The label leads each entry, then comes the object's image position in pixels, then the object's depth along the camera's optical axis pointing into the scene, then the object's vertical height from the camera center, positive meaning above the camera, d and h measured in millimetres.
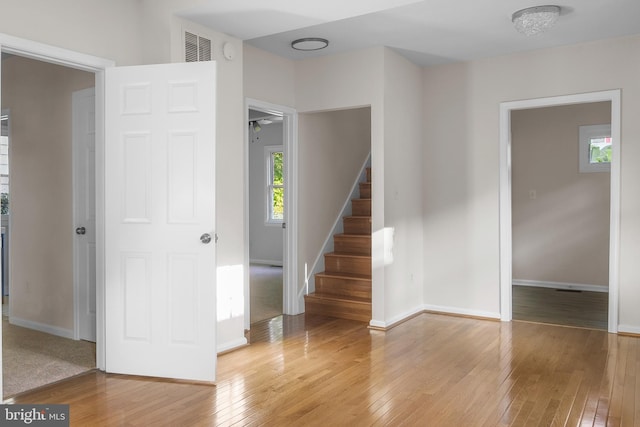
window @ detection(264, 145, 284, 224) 9906 +252
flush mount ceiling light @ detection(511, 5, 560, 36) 3836 +1331
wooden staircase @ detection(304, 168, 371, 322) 5246 -813
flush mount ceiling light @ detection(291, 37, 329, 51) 4625 +1393
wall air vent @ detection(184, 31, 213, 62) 3803 +1117
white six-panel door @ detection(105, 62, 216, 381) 3387 -141
